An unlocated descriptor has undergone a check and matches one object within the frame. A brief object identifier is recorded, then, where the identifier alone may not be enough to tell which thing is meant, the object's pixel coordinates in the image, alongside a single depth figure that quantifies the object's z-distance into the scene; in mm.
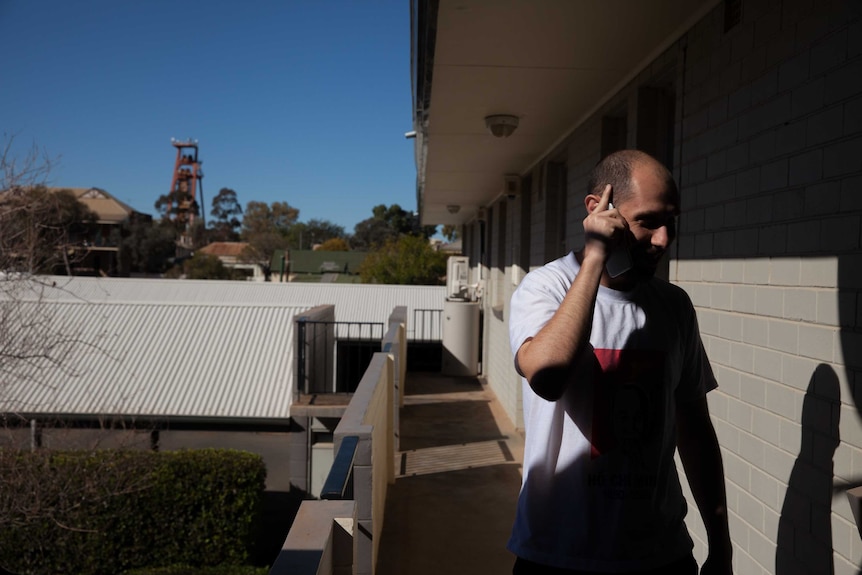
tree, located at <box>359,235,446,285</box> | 37281
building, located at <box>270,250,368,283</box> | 54312
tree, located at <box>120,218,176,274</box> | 53344
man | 1624
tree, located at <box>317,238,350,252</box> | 74688
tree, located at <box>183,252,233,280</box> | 52531
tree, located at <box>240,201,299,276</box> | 85250
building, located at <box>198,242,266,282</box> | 67062
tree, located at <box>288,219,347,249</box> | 87812
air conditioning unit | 15258
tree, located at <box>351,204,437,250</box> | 76312
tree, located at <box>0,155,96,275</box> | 8086
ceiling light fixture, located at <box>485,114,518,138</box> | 5812
